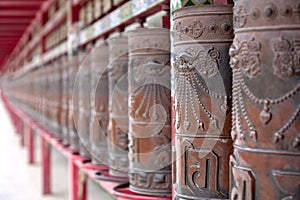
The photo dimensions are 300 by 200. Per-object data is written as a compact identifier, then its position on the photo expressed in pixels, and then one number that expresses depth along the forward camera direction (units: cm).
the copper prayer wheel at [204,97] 150
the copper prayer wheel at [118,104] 238
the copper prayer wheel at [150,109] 199
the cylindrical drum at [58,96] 439
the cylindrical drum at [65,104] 397
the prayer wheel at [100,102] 272
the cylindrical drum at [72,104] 353
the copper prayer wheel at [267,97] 116
